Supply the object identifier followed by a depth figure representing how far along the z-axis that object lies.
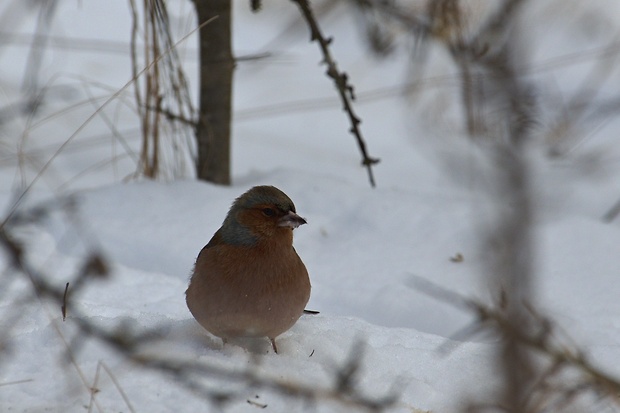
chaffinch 5.48
